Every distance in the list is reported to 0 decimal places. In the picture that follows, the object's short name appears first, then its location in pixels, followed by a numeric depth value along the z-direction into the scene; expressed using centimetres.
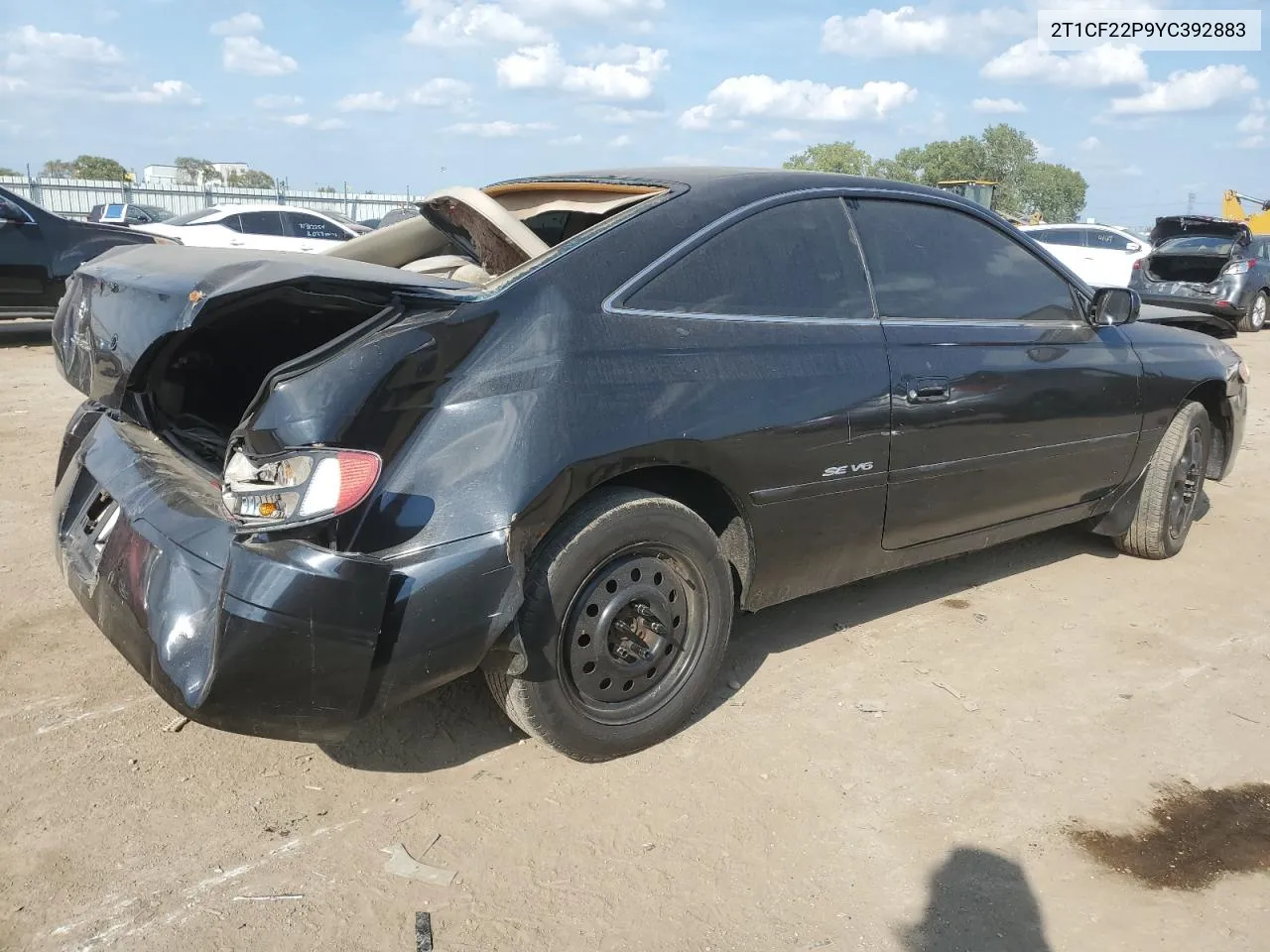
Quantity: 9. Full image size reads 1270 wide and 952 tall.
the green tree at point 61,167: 6059
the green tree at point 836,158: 6744
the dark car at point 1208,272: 1493
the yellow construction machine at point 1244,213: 2197
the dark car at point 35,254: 991
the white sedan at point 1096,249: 1681
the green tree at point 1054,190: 7644
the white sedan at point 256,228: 1426
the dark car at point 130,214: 2039
